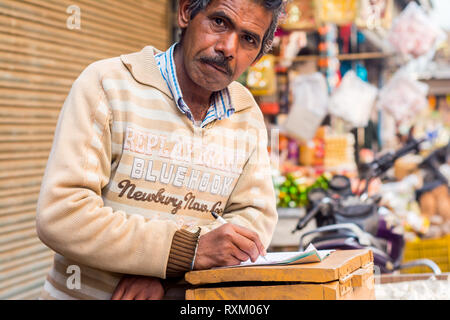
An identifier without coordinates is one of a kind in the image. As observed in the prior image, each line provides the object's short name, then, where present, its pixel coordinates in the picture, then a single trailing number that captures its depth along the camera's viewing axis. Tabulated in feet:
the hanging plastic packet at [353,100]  17.24
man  3.92
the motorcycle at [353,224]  9.42
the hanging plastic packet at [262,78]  17.70
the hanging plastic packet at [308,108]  17.10
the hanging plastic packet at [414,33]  16.79
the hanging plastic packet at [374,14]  17.75
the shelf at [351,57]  18.01
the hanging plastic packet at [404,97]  16.93
